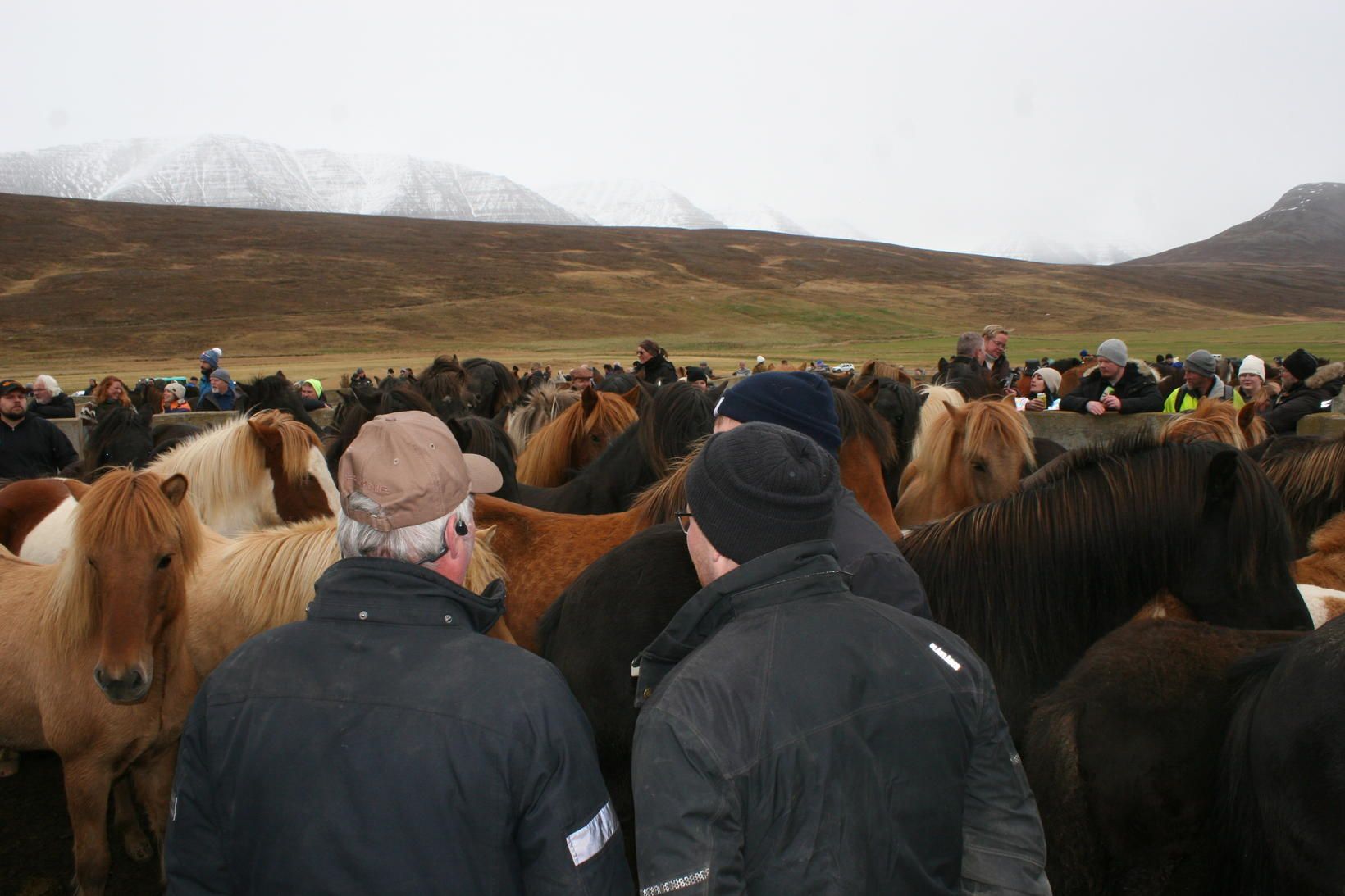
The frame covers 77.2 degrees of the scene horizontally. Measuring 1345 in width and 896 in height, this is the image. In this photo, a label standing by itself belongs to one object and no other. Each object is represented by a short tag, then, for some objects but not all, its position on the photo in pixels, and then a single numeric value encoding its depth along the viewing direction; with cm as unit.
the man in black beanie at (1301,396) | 701
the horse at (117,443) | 698
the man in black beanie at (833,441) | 192
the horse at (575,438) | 638
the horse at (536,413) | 852
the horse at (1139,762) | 210
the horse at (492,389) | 1021
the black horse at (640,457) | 484
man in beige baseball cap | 138
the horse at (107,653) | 319
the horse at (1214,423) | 500
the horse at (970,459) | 450
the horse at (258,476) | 463
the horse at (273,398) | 686
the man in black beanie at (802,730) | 130
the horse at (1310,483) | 432
